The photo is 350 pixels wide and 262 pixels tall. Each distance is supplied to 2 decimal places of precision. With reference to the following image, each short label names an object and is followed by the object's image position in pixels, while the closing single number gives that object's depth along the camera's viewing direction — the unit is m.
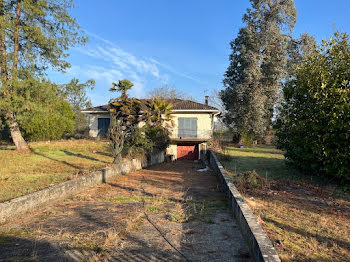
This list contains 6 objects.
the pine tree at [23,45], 13.76
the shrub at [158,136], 18.33
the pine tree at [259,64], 24.42
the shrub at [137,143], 15.17
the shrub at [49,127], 23.45
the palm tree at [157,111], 20.98
